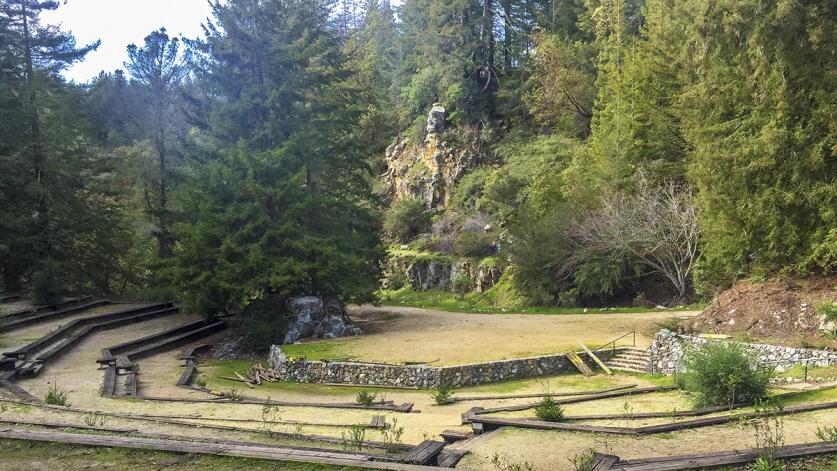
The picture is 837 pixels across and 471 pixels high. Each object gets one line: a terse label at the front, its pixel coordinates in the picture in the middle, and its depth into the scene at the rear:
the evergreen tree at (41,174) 27.23
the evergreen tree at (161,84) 30.44
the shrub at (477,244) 34.62
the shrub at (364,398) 11.85
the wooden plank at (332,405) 11.38
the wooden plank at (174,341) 18.92
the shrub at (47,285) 24.16
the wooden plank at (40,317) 20.21
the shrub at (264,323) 20.34
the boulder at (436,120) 46.00
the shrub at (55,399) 10.49
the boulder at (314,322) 20.70
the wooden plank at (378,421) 8.89
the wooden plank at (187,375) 15.26
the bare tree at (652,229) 23.22
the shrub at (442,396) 12.55
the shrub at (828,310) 13.59
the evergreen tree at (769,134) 14.98
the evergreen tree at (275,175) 20.44
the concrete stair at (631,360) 15.71
